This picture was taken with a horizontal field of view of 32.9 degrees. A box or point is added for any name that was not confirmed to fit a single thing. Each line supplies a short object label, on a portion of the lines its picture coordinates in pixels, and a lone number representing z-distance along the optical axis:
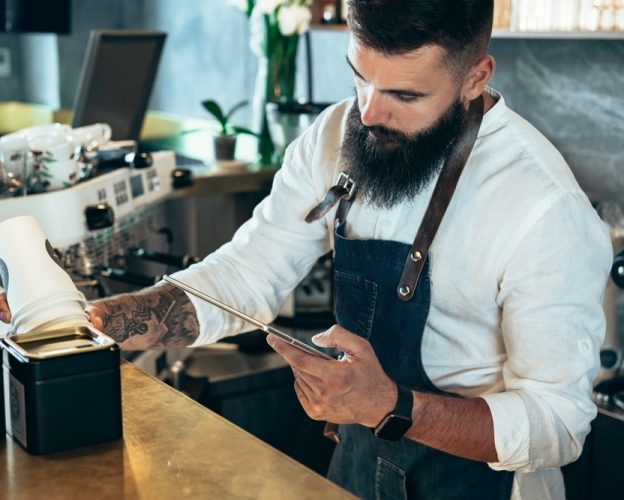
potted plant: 3.49
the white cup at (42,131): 2.18
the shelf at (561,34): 2.39
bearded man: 1.57
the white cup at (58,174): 2.14
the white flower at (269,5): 3.39
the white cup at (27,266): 1.38
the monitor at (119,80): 3.10
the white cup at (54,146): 2.12
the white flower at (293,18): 3.38
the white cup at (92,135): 2.30
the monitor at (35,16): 3.74
